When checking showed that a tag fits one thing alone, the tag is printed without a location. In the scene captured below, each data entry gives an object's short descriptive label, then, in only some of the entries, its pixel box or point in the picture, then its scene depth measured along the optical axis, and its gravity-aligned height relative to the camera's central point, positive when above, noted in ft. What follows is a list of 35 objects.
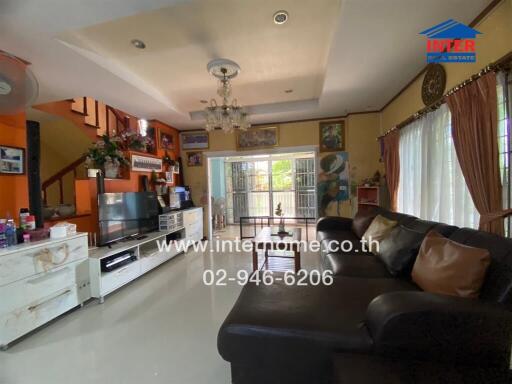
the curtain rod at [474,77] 4.72 +2.49
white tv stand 7.79 -3.03
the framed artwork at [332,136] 14.16 +3.16
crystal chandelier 8.27 +3.00
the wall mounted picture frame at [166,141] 14.54 +3.32
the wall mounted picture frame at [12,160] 6.49 +1.00
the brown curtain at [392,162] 10.47 +1.04
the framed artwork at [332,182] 14.14 +0.19
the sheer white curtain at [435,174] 6.43 +0.31
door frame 14.69 +2.40
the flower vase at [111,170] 10.28 +0.99
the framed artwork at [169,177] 14.51 +0.84
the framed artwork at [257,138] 15.15 +3.39
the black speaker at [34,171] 7.14 +0.71
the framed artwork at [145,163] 11.90 +1.52
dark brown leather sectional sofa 3.09 -2.48
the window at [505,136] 4.97 +1.03
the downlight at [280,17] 5.89 +4.58
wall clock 7.30 +3.42
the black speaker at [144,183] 12.75 +0.42
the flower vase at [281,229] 10.69 -2.06
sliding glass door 21.53 +0.10
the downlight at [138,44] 6.82 +4.55
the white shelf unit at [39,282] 5.67 -2.57
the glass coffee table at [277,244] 9.14 -2.36
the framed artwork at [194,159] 16.44 +2.22
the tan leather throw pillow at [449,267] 4.08 -1.71
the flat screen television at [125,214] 9.23 -1.10
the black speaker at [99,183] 9.67 +0.37
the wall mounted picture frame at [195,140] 16.20 +3.59
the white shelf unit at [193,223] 13.92 -2.22
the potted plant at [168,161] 14.50 +1.87
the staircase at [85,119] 10.48 +3.74
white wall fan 5.27 +2.68
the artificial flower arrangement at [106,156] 10.06 +1.60
